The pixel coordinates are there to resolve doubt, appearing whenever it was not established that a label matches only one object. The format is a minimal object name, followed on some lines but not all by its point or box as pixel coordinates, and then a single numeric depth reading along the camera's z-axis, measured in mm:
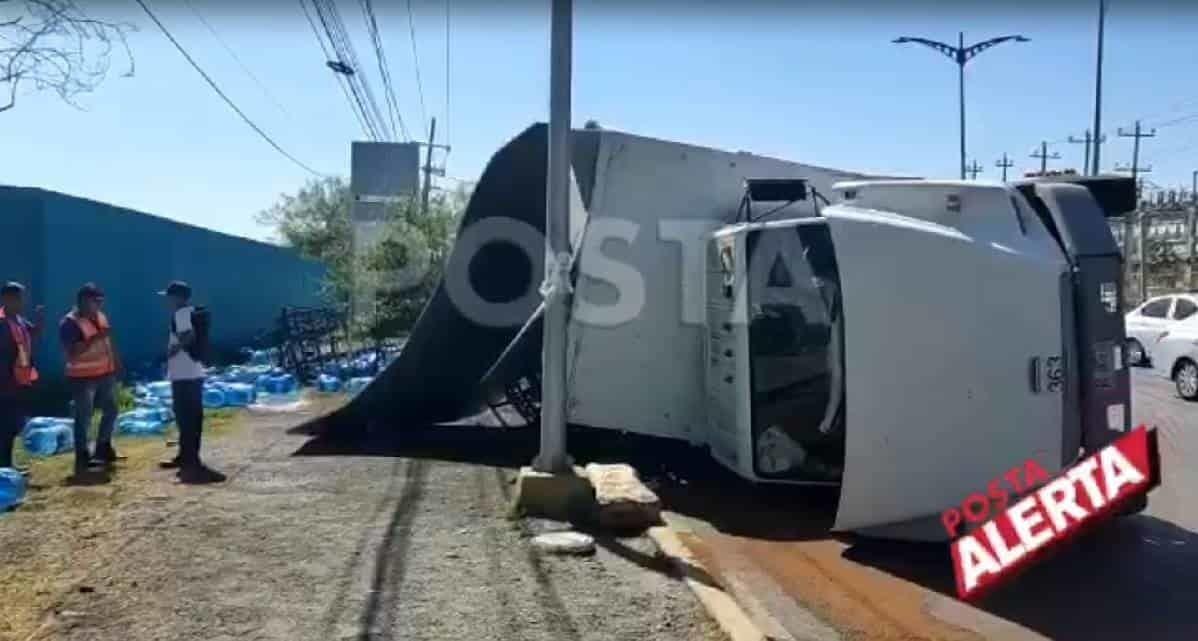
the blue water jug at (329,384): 16109
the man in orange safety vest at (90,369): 8945
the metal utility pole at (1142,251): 35094
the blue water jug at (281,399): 14562
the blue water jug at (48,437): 9773
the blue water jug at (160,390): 13148
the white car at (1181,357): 16453
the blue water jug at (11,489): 7375
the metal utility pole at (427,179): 23806
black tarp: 10469
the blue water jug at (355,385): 15724
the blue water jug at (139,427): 11234
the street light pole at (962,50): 27303
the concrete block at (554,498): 7285
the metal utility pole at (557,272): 7535
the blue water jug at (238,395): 13914
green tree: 19062
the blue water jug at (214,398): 13734
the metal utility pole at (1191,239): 36875
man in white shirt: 9016
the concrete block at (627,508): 7037
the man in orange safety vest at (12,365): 8453
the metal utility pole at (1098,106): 26422
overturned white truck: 6387
